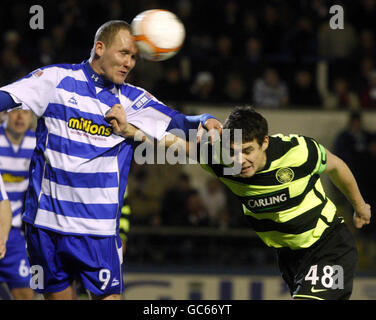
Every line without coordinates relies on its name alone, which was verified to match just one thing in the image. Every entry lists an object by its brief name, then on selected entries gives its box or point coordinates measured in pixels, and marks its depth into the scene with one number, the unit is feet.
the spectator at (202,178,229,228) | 55.42
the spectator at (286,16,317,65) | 67.05
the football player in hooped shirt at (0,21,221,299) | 26.55
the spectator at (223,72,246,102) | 62.23
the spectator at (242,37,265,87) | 65.00
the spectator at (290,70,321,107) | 62.54
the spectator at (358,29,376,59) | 67.62
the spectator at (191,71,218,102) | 60.85
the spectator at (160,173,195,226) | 51.85
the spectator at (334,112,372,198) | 54.34
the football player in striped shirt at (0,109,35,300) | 39.22
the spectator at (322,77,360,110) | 62.50
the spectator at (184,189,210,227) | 51.31
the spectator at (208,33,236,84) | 65.26
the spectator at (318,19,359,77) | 68.90
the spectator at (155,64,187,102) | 60.59
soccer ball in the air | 29.01
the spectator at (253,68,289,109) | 62.39
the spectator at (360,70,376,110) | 62.69
